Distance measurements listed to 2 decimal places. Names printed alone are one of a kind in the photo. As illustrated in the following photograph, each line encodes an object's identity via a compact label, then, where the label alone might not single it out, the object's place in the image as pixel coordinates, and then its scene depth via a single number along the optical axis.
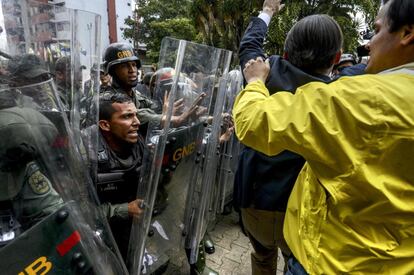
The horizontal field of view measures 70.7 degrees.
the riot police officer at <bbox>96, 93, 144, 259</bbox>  1.74
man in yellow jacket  0.85
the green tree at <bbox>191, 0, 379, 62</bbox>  8.86
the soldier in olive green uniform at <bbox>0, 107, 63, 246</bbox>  0.85
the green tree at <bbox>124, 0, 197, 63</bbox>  29.48
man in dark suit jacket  1.49
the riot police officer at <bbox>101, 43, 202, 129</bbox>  2.98
